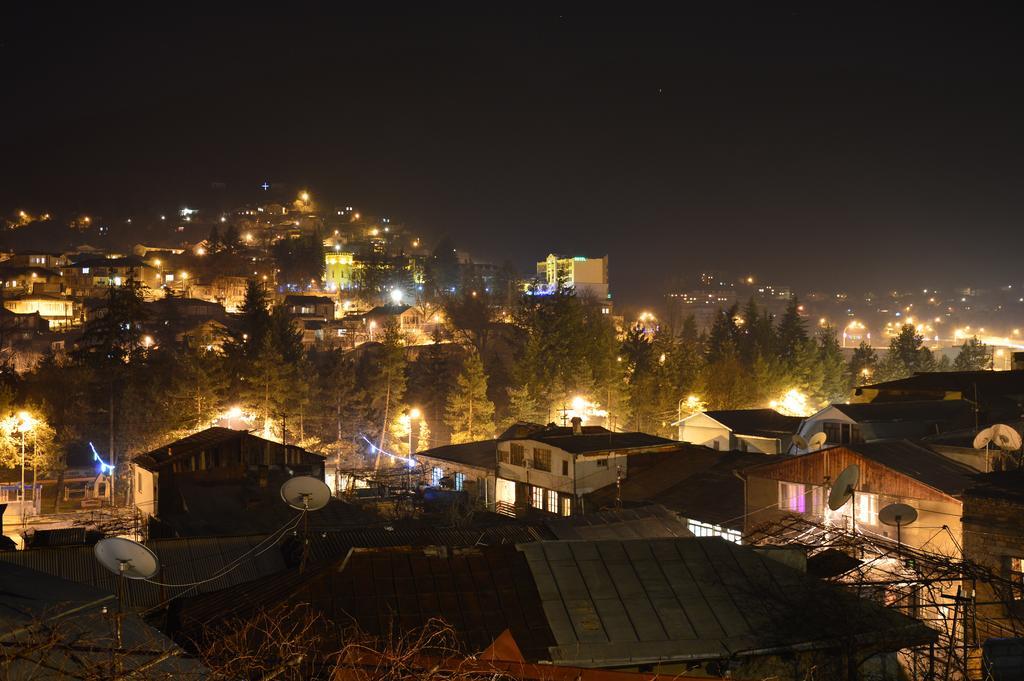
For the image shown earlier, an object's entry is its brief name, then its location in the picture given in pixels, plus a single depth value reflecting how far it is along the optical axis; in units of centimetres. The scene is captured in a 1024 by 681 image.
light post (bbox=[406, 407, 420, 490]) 3442
